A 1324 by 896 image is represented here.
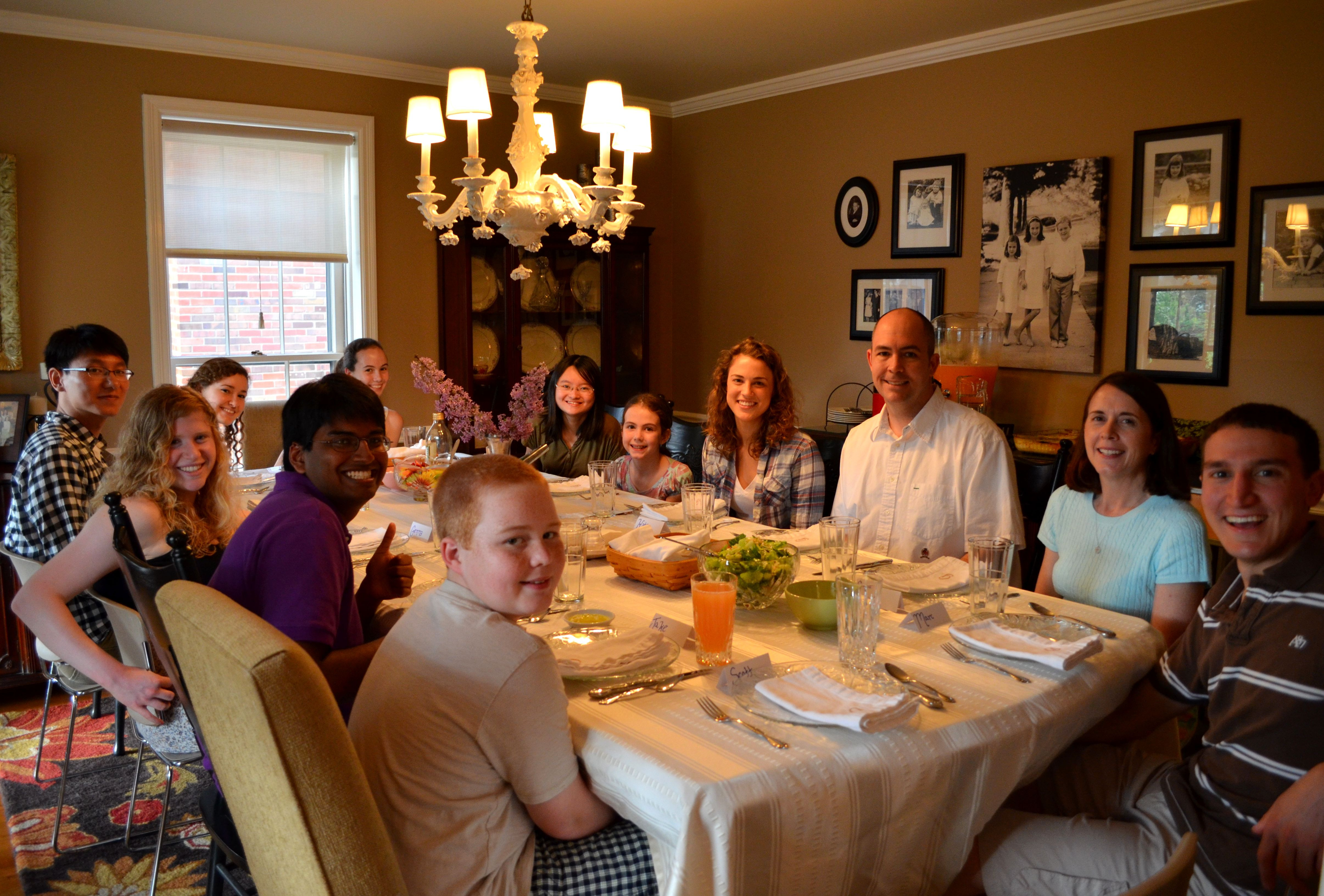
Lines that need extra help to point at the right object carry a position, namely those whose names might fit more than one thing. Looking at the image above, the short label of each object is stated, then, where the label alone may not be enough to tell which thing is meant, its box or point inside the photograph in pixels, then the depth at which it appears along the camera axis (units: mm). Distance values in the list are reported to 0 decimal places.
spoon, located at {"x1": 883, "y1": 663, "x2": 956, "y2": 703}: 1592
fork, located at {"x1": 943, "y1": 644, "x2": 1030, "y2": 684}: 1668
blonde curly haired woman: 2045
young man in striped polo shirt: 1431
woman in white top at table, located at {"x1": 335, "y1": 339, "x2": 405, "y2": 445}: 4406
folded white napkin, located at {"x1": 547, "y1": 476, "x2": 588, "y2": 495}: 3334
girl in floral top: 3332
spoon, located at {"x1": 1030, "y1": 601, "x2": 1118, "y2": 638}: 1833
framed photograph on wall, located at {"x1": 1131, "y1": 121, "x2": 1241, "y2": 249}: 3877
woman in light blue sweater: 2006
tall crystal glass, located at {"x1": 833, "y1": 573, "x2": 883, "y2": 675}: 1582
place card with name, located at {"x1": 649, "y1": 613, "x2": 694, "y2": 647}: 1778
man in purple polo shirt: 1590
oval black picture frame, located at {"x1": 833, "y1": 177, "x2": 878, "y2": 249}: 5180
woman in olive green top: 3922
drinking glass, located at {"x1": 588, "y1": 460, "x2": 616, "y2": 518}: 2854
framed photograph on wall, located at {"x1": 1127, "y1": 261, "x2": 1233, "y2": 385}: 3924
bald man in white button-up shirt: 2771
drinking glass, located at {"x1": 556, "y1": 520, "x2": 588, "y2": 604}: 2006
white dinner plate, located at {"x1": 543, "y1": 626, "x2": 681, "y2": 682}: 1604
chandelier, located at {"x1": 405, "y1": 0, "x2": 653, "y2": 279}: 2900
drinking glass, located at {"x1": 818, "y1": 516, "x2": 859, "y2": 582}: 1991
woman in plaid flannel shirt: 3154
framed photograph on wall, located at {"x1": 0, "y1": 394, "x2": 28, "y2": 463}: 4117
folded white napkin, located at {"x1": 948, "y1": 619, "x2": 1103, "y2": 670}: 1655
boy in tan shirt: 1308
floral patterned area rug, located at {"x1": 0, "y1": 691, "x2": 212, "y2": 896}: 2422
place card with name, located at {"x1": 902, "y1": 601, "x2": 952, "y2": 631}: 1863
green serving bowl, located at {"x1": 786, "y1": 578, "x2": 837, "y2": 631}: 1852
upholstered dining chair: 1087
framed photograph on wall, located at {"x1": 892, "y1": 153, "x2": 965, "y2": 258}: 4797
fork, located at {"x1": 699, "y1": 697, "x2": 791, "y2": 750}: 1359
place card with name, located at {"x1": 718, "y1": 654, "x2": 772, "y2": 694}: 1544
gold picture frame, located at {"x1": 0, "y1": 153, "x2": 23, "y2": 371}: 4293
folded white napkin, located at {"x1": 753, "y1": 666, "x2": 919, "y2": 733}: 1382
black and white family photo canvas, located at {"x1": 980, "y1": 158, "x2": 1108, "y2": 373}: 4285
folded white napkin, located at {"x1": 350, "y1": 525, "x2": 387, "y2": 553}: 2516
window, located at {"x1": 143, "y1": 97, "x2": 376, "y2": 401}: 4785
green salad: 1919
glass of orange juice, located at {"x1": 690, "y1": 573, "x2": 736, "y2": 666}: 1651
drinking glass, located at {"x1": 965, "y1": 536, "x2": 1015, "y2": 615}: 1881
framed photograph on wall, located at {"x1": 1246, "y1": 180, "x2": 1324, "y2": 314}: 3660
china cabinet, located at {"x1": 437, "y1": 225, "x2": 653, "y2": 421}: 5488
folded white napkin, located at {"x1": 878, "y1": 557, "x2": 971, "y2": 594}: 2100
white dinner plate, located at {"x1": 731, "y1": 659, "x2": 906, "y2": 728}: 1448
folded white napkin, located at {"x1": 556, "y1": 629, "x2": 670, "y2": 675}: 1598
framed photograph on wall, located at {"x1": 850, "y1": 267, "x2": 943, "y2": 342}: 4910
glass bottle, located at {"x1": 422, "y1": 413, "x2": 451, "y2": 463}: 3295
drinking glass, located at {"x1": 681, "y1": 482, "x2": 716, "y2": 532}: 2387
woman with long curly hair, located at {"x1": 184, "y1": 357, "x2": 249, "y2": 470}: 3643
